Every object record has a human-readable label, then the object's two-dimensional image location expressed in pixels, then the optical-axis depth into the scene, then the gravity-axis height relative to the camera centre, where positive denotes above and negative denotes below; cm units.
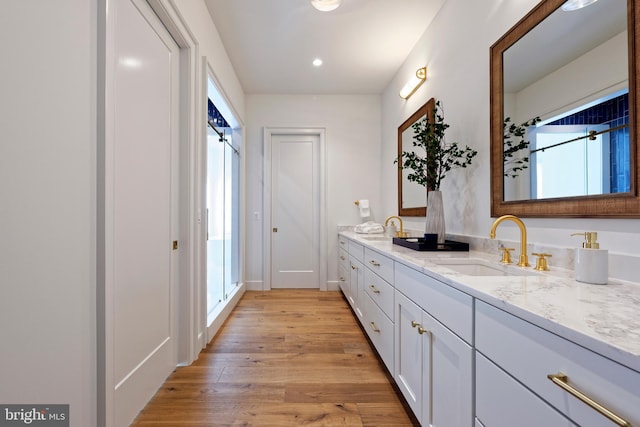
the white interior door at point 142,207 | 121 +3
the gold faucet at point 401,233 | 272 -19
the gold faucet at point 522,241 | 118 -11
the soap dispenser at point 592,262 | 88 -15
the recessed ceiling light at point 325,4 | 197 +151
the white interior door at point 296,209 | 372 +7
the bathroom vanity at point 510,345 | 48 -31
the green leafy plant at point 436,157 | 187 +40
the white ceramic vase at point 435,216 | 185 -1
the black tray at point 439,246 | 170 -20
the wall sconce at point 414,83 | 242 +122
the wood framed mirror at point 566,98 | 90 +47
